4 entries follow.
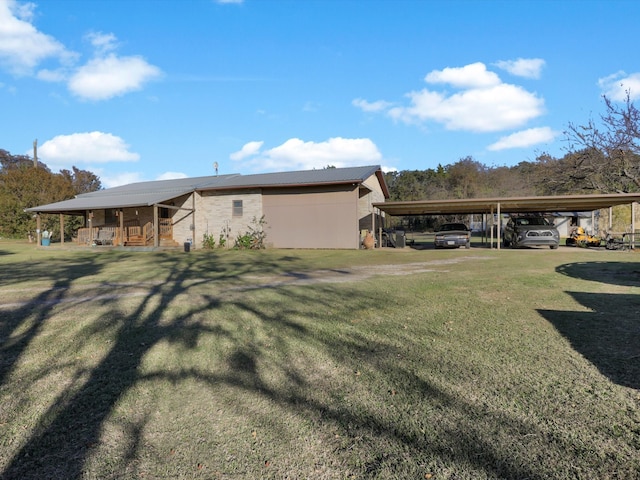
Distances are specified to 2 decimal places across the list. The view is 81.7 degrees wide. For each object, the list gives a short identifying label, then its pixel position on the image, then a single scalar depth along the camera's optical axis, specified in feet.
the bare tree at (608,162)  57.98
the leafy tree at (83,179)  149.21
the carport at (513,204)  54.44
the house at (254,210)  64.39
